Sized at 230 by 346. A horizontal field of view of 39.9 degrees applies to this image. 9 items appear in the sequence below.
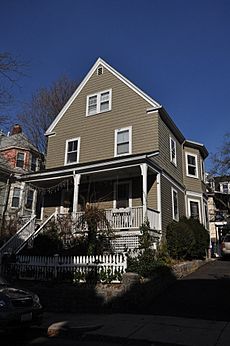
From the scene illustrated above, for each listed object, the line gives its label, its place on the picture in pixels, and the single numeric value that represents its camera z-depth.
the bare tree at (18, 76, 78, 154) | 30.17
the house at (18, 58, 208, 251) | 15.52
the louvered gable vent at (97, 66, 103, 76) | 20.91
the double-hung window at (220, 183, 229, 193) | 36.79
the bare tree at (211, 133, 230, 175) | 26.33
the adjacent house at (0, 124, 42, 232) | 24.98
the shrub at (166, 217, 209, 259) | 15.77
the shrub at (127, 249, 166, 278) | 11.48
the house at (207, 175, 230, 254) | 28.73
